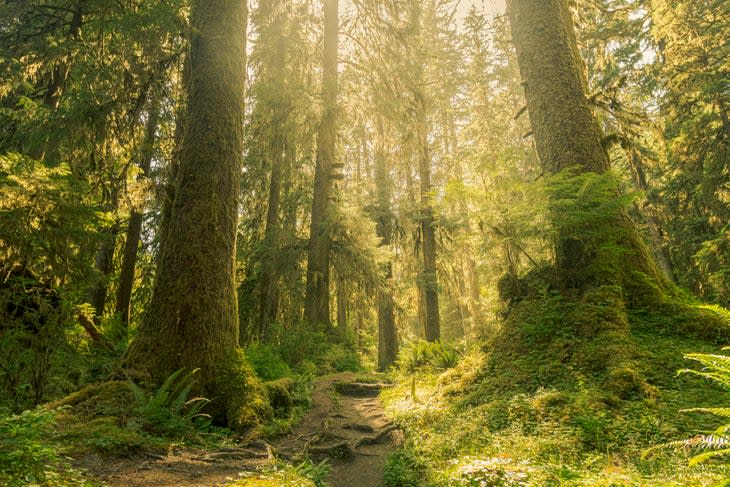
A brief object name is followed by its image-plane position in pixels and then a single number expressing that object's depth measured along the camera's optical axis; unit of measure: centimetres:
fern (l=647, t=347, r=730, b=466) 217
